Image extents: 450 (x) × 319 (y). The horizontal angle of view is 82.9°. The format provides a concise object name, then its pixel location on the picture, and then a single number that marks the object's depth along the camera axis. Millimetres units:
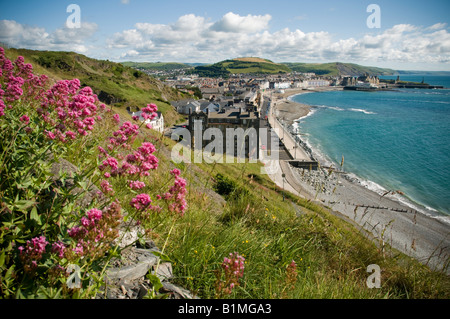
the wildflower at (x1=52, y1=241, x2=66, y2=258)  2115
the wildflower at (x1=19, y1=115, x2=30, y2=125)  3549
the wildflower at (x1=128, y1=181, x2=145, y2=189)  2777
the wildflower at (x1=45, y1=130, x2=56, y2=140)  3154
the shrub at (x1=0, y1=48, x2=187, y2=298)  2127
